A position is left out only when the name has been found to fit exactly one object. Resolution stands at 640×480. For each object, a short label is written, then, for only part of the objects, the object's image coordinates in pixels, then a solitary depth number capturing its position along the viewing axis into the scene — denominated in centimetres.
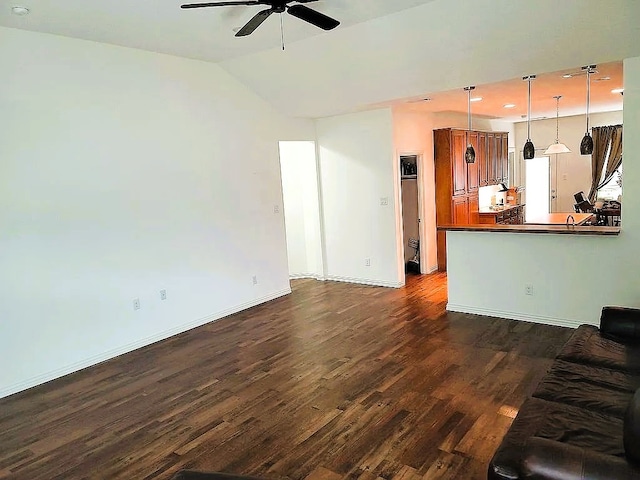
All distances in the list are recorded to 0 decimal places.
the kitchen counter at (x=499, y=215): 796
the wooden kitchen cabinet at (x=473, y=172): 784
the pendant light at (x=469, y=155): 573
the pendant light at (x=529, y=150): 511
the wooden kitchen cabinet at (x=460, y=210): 744
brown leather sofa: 183
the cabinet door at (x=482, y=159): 816
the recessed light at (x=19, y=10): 349
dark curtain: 966
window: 985
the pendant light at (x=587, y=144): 477
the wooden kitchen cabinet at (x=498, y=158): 884
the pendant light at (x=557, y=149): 708
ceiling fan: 298
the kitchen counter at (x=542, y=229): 454
